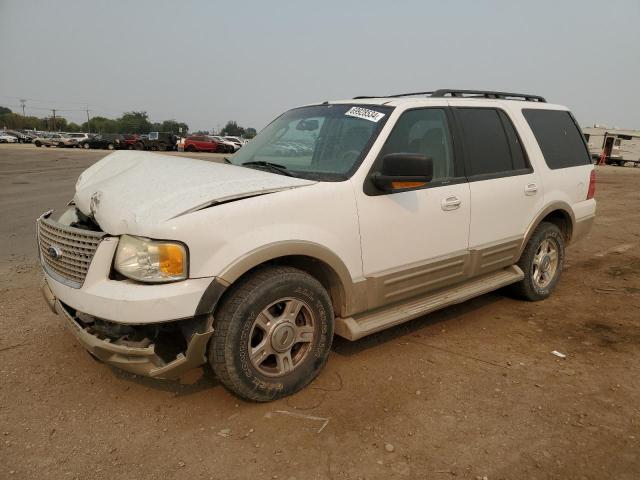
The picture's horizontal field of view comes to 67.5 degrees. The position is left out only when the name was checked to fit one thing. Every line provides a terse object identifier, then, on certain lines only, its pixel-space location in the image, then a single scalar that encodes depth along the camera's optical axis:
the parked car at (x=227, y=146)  40.75
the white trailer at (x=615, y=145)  39.16
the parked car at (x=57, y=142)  43.91
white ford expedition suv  2.52
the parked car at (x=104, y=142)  42.22
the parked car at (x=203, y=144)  40.12
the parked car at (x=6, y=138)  49.74
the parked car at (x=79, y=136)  43.73
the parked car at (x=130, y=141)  40.51
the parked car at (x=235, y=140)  44.35
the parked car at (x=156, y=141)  40.44
